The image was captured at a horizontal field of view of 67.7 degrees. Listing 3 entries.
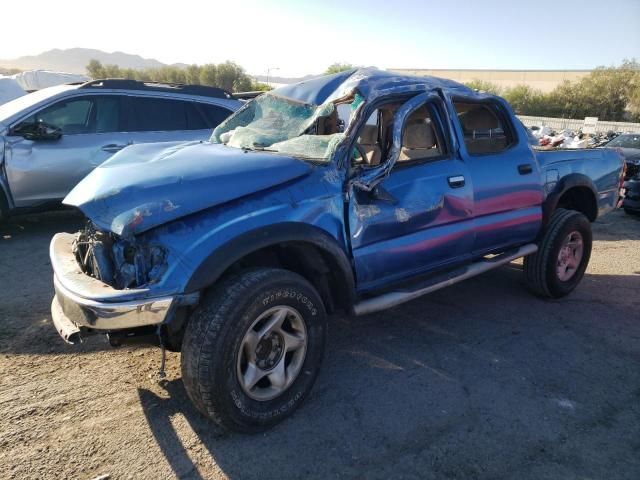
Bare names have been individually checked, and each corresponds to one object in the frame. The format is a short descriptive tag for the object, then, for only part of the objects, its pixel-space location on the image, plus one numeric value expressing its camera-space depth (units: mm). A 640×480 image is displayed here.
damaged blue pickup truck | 2453
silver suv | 6055
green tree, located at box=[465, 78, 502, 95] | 59041
